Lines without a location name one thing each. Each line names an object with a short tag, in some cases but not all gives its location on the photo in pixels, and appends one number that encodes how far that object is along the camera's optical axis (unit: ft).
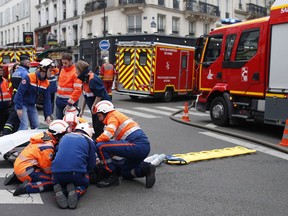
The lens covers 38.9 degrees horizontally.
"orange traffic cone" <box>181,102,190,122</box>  39.70
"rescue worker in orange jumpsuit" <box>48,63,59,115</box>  35.27
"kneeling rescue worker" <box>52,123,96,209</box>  16.31
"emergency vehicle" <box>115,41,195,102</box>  56.49
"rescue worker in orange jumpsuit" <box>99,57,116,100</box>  54.08
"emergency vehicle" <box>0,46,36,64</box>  61.36
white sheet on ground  21.11
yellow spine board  22.90
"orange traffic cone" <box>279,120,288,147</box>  27.57
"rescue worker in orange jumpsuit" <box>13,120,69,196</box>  17.31
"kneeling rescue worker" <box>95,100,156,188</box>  18.31
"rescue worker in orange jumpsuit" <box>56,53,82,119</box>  27.40
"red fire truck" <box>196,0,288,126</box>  30.19
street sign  71.56
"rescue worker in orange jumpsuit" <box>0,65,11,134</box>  27.86
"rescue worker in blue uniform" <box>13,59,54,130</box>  24.45
